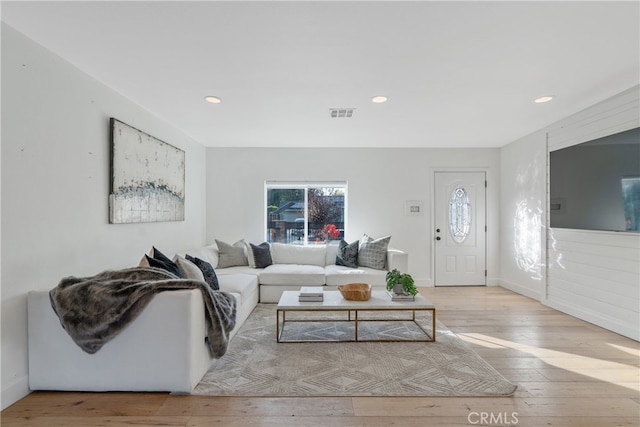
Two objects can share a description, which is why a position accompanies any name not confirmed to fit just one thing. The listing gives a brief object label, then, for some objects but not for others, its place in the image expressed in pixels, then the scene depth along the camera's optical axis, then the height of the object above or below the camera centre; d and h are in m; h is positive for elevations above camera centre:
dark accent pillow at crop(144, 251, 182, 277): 2.71 -0.39
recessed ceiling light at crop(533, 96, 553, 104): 3.32 +1.20
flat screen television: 3.09 +0.36
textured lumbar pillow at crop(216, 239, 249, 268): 4.74 -0.54
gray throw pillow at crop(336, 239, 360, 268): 4.80 -0.55
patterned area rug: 2.23 -1.15
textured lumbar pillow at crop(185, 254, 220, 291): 3.21 -0.54
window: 5.72 +0.10
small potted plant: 3.17 -0.64
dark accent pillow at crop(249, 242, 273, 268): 4.75 -0.55
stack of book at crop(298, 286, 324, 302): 3.10 -0.73
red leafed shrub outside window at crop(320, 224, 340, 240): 5.71 -0.24
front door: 5.63 -0.17
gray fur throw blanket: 2.09 -0.54
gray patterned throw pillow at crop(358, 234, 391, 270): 4.68 -0.50
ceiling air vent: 3.65 +1.19
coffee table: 2.96 -0.79
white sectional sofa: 2.16 -0.88
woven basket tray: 3.12 -0.70
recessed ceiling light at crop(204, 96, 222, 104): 3.29 +1.19
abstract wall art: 3.07 +0.43
